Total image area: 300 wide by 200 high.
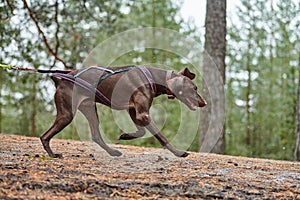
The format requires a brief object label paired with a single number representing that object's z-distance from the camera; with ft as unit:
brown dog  16.10
